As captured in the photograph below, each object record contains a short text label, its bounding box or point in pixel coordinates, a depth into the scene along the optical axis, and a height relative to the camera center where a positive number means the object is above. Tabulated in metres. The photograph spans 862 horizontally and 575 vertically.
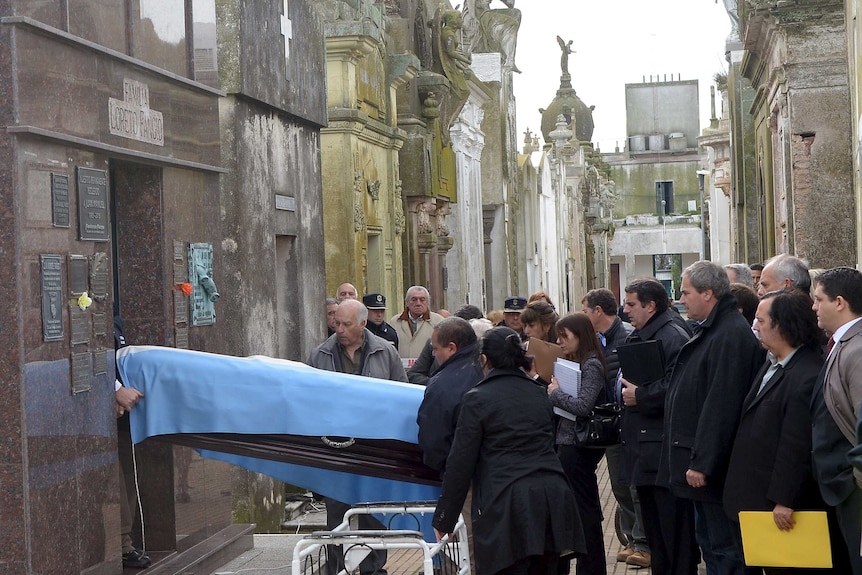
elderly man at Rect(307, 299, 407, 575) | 9.03 -0.50
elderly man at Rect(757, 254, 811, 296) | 8.09 -0.08
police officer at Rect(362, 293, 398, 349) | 11.91 -0.33
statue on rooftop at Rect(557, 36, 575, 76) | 69.38 +11.81
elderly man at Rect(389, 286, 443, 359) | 12.66 -0.45
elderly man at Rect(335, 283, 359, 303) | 12.67 -0.11
